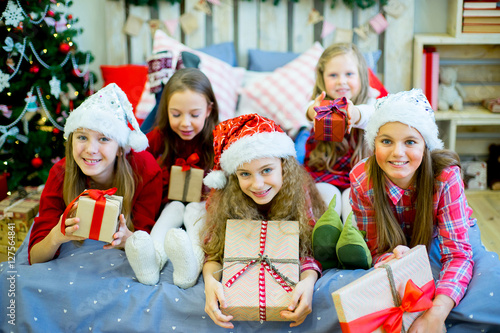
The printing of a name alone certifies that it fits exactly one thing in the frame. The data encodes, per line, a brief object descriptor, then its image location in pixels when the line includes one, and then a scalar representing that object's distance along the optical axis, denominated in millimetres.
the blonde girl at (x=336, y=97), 2225
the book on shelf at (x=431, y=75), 3111
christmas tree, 2660
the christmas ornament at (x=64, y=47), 2821
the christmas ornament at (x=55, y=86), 2779
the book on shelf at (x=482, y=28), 3016
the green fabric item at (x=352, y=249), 1596
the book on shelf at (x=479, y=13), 2984
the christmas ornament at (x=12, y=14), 2573
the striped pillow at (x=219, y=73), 2869
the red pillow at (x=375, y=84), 2607
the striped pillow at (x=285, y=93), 2818
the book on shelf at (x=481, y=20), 3004
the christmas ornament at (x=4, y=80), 2629
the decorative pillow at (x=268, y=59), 3150
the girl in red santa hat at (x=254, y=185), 1651
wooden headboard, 3230
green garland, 3148
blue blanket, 1572
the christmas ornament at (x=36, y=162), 2800
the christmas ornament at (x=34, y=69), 2750
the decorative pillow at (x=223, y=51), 3180
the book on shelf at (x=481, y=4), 2965
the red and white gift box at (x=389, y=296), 1312
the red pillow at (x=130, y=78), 3062
